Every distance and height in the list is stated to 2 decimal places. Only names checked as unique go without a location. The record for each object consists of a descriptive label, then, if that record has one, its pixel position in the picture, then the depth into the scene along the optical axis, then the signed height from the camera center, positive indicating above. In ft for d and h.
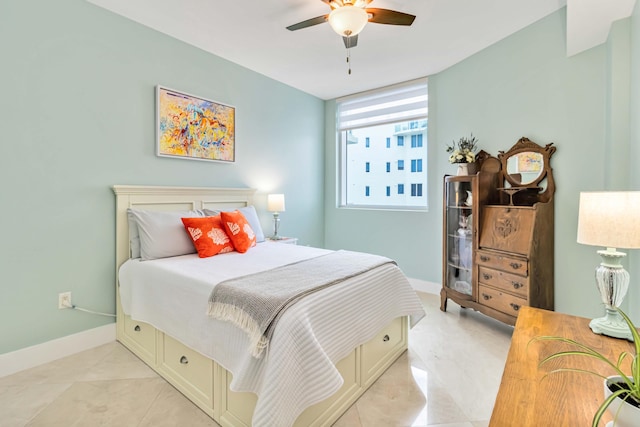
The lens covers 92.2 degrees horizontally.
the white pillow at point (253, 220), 10.36 -0.55
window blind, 12.52 +4.36
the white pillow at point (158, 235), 7.84 -0.83
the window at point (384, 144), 12.82 +2.77
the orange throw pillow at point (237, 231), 8.63 -0.77
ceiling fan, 5.96 +3.86
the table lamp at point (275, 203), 11.81 +0.04
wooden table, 2.53 -1.72
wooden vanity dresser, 8.23 -0.86
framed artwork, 9.15 +2.46
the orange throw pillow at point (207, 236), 8.05 -0.86
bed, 4.39 -2.33
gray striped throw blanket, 4.60 -1.48
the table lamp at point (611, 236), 3.93 -0.40
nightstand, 11.68 -1.37
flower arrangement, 10.11 +1.87
